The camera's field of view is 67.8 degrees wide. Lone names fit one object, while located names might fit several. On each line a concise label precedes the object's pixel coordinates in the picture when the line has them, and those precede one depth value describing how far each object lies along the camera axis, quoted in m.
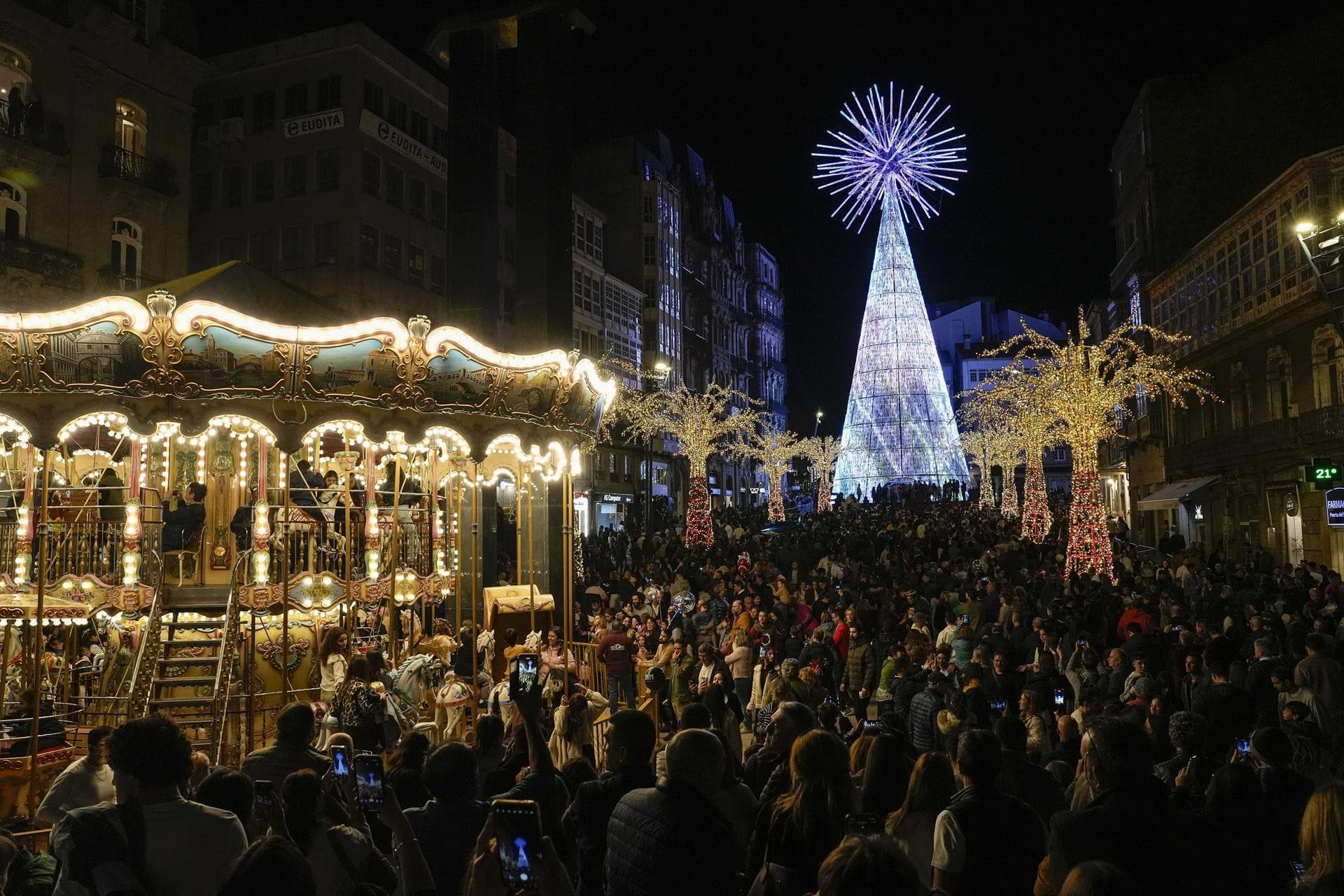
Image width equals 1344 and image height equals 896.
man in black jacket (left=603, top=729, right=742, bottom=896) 3.64
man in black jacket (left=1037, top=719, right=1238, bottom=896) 3.73
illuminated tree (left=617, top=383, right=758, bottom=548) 31.28
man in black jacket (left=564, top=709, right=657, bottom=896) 4.33
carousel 10.48
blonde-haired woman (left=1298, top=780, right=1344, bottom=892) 3.61
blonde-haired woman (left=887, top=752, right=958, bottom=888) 4.48
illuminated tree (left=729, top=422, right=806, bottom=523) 51.47
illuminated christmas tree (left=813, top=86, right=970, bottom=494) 46.91
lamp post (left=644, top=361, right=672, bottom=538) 36.31
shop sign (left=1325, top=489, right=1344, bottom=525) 18.08
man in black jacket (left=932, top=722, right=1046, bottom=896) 4.01
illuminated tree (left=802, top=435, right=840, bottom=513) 62.81
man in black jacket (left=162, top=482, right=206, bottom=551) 13.20
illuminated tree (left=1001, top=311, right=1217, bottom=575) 22.64
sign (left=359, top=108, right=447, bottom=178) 34.47
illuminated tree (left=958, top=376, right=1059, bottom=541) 27.80
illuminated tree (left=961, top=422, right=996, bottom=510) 54.47
